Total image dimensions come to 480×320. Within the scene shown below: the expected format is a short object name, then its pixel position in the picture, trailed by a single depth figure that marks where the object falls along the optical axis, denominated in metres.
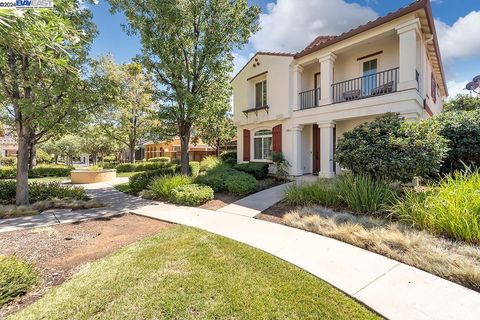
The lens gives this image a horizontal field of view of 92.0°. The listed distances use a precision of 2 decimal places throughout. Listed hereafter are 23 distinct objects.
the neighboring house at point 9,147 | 43.40
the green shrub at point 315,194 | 6.82
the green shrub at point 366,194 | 5.90
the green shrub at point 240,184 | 9.30
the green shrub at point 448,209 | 4.04
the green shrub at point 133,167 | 23.67
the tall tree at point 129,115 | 21.30
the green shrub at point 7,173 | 17.77
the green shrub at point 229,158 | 16.25
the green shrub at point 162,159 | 28.96
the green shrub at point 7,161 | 26.09
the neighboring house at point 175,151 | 31.83
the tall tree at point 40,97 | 7.24
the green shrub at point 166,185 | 9.23
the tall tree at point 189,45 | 10.09
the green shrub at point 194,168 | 14.42
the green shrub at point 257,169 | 12.41
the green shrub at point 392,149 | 5.99
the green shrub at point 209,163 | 15.54
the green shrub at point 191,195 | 8.18
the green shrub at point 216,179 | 10.02
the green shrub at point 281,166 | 12.26
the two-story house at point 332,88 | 8.62
